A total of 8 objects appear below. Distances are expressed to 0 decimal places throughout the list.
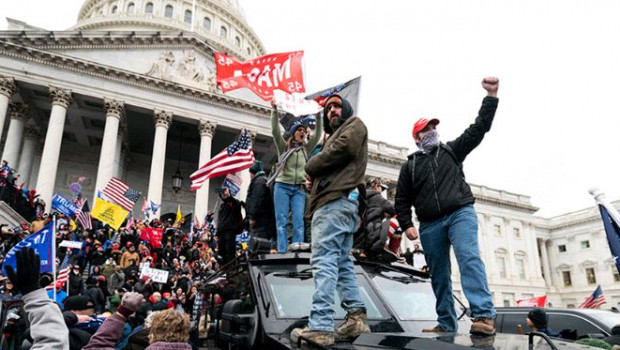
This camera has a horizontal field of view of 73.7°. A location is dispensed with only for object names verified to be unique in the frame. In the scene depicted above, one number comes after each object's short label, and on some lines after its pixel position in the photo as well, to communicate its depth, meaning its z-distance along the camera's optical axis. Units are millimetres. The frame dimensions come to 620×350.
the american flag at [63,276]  9141
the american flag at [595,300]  14172
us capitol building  24297
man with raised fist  3428
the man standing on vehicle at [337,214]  3014
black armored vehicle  2576
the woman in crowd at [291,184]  5688
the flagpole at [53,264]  6116
